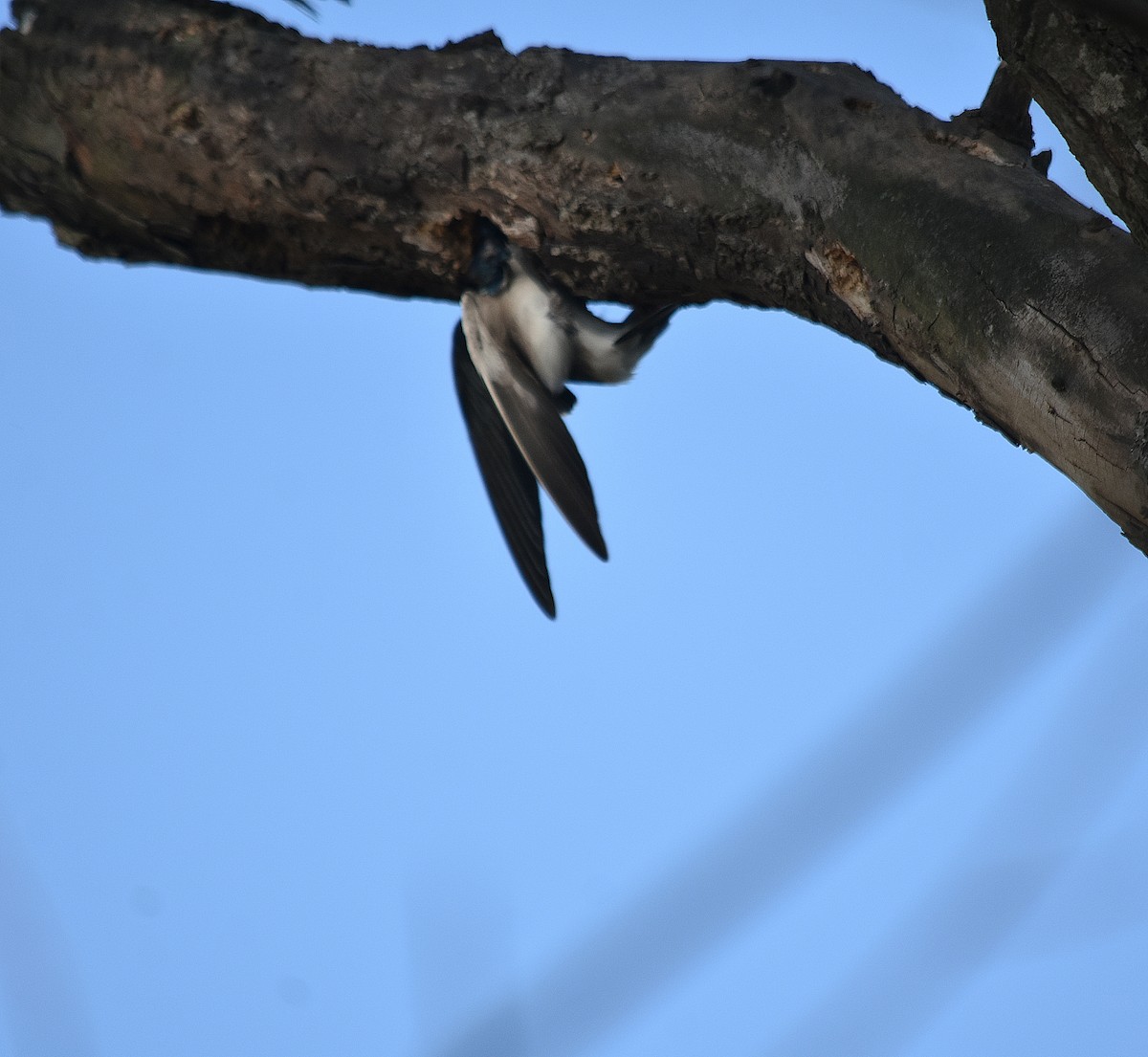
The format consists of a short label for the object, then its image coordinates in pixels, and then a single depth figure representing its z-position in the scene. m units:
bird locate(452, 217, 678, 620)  10.33
